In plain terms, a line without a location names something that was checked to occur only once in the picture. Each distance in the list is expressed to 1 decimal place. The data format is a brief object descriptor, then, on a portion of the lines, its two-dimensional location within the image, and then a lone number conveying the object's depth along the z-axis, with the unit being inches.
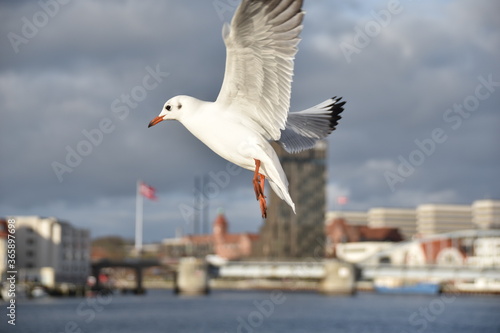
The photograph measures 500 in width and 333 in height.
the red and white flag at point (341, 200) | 5821.4
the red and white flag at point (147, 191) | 4003.4
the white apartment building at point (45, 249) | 5049.2
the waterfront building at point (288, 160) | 7509.4
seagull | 175.6
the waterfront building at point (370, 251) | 7790.4
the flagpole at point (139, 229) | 6240.2
